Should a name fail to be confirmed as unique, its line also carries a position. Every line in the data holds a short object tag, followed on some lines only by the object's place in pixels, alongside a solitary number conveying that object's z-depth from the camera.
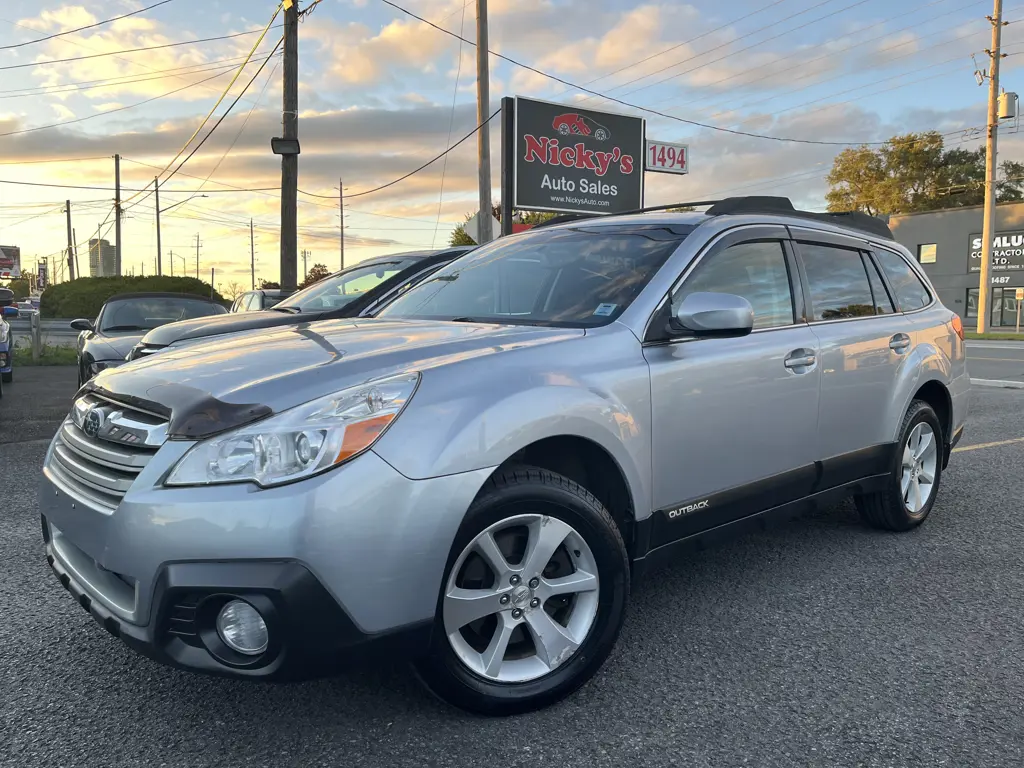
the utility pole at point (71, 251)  59.92
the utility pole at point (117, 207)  39.75
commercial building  39.41
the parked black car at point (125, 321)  8.24
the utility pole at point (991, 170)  30.41
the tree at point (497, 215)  41.29
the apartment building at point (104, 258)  93.76
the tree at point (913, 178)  51.69
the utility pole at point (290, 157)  13.75
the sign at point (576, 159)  17.66
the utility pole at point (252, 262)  88.47
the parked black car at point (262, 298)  11.41
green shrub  42.97
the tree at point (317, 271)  81.01
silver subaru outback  2.14
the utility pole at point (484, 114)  16.08
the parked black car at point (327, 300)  6.14
